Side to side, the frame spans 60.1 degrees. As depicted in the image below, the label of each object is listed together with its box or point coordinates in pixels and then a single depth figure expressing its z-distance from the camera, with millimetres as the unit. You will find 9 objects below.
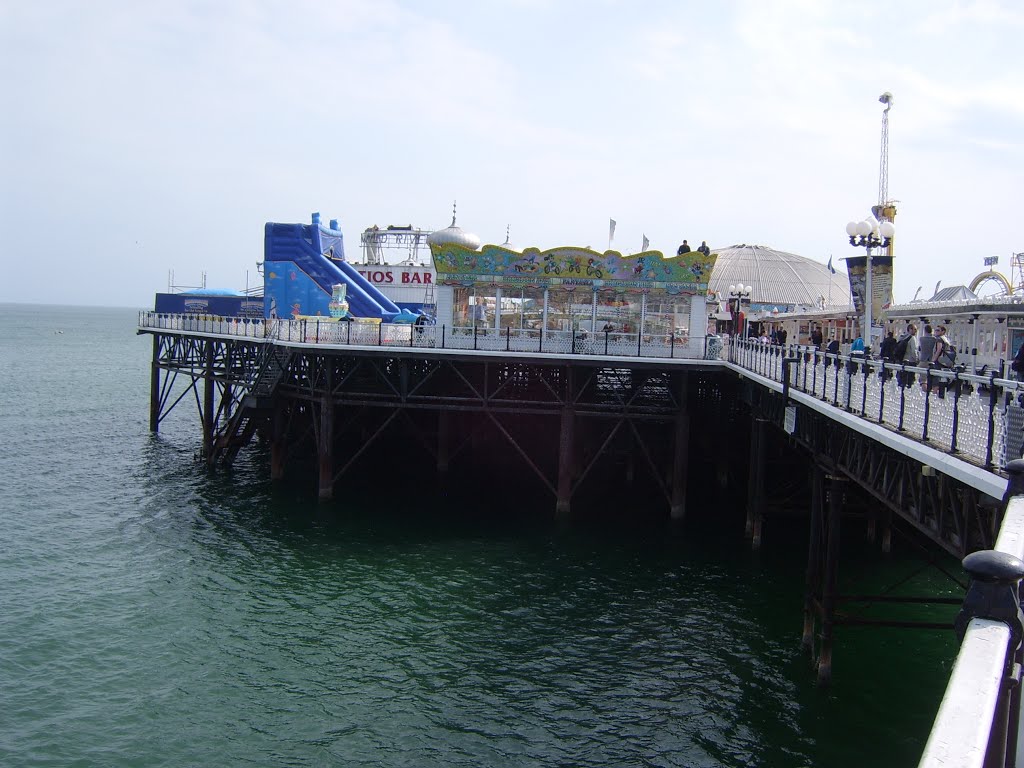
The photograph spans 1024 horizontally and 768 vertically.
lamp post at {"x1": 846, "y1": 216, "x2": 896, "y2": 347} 18969
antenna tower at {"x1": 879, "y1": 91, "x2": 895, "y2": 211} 53375
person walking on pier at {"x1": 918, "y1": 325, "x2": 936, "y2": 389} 15219
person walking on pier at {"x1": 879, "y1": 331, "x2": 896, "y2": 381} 17156
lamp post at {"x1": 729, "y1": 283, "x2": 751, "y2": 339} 33031
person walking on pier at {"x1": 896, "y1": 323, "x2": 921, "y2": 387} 15512
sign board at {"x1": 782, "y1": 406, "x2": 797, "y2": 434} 18122
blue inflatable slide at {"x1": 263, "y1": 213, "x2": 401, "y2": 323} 40750
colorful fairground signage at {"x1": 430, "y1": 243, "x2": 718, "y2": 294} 29812
